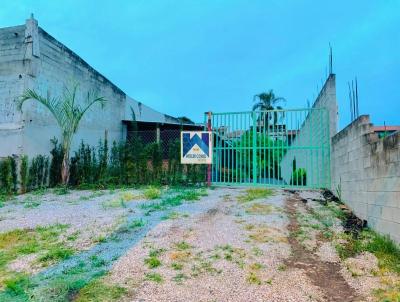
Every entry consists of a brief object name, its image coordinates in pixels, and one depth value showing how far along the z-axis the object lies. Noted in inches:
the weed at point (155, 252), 151.3
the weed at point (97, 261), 141.6
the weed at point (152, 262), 140.3
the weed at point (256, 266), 138.6
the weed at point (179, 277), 126.8
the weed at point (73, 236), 178.5
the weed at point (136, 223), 196.5
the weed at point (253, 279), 125.9
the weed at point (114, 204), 260.2
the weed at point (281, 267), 138.5
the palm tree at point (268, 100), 1087.0
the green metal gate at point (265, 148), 341.1
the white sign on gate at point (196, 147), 369.1
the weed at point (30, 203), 279.3
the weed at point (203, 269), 134.5
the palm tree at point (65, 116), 372.5
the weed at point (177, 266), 137.6
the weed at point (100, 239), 174.2
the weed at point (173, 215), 215.0
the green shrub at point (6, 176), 358.6
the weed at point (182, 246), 159.9
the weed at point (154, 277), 126.5
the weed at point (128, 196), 288.0
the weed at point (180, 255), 147.8
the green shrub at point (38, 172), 375.4
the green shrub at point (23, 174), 364.5
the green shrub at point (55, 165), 401.1
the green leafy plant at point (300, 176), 357.7
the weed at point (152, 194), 294.3
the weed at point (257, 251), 153.0
